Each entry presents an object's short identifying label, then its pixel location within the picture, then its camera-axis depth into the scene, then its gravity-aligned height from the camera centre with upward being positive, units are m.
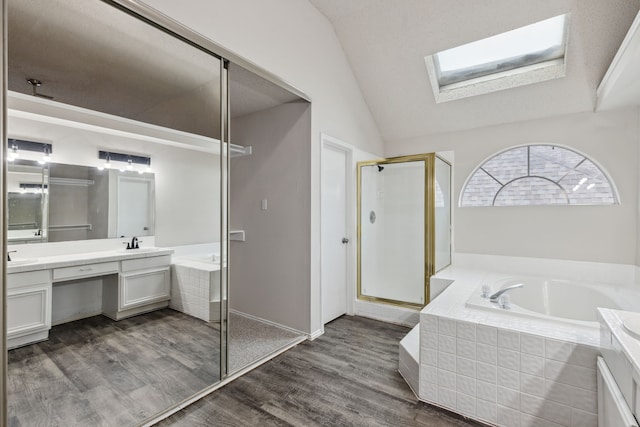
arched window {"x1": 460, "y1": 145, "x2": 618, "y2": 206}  3.10 +0.42
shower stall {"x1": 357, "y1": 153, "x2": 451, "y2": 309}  3.28 -0.10
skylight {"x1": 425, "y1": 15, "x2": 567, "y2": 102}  2.82 +1.62
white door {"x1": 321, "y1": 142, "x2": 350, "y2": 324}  3.25 -0.16
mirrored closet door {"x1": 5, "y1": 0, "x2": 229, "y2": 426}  1.37 +0.01
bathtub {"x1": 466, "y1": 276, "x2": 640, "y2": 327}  2.55 -0.69
